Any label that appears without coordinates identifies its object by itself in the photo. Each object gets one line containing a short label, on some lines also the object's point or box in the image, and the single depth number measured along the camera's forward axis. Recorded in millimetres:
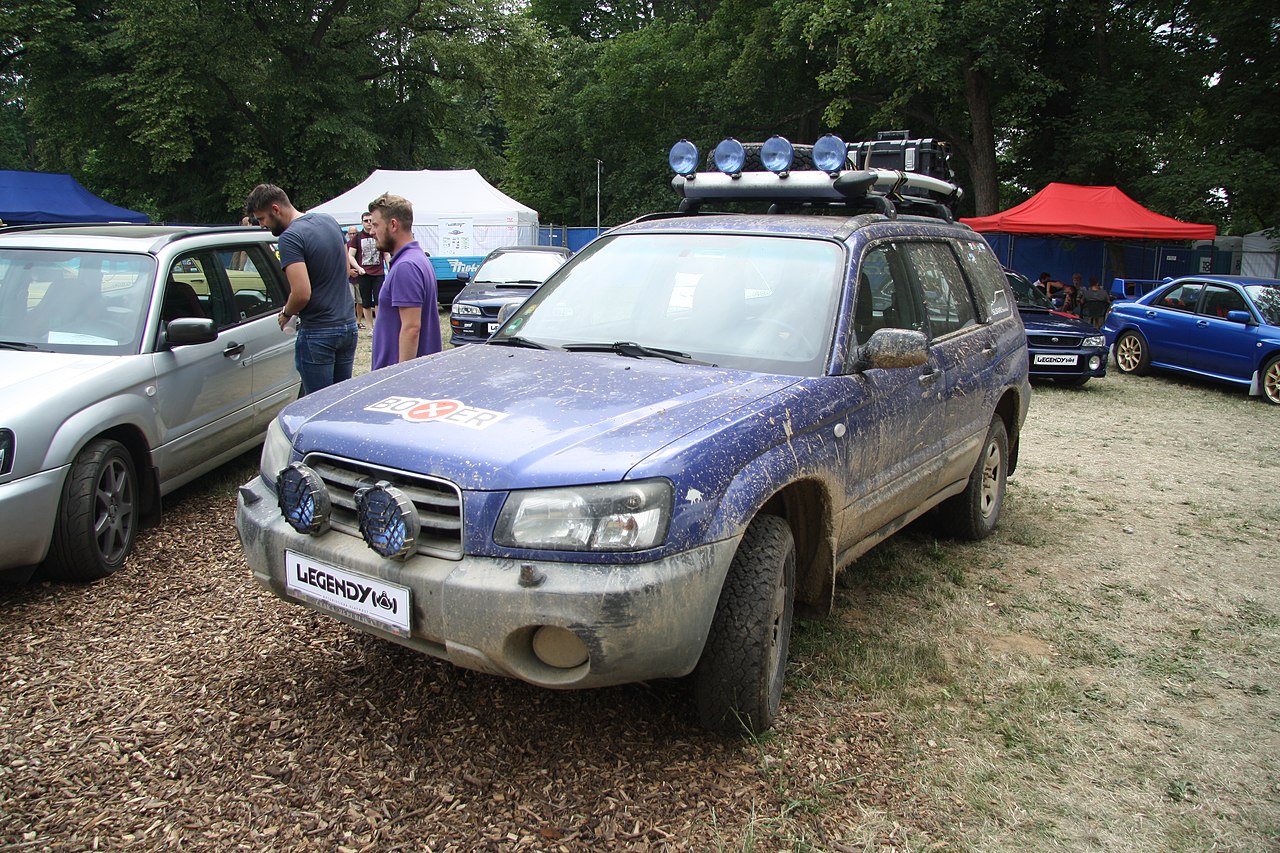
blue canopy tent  24984
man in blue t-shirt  5559
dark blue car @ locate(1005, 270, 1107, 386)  11500
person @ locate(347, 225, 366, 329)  12631
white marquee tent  22188
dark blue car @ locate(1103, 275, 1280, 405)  11328
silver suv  4051
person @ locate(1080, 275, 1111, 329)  17438
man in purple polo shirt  5422
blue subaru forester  2580
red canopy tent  17453
